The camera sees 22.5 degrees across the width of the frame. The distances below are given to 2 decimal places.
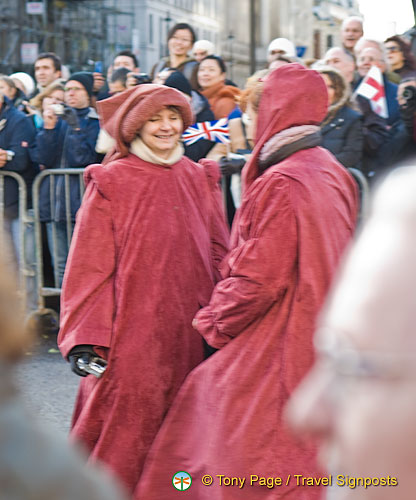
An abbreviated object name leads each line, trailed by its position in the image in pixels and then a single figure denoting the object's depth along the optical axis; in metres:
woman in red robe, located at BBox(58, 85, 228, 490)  4.37
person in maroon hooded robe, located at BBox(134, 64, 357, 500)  3.74
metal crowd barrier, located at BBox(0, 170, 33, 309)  8.05
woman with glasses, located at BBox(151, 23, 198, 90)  8.88
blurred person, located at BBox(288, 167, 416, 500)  1.19
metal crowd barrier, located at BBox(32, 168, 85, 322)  7.76
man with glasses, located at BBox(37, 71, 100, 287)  7.85
